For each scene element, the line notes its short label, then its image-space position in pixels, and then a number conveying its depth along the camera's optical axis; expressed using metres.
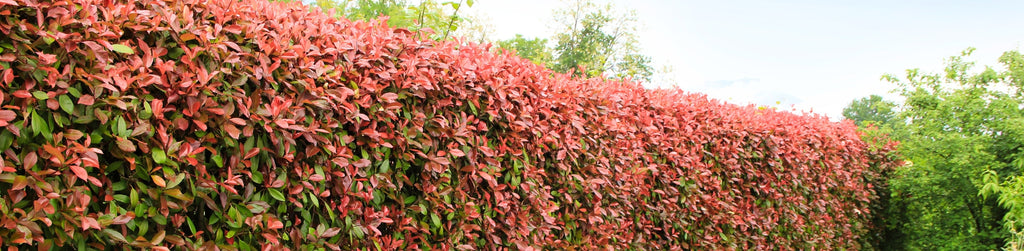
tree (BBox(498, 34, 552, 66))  37.66
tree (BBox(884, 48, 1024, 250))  7.69
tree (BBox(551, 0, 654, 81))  35.22
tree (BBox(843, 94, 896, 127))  57.59
